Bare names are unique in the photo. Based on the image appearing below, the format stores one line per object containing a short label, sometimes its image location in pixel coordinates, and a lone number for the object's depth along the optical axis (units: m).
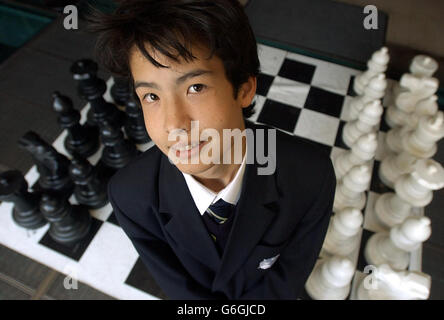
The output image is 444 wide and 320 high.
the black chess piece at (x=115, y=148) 1.21
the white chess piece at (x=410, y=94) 1.18
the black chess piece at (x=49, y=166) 1.07
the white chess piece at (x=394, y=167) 1.15
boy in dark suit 0.52
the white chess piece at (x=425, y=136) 1.02
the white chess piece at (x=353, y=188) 1.00
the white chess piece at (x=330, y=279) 0.86
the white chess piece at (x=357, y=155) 1.06
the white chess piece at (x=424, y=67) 1.25
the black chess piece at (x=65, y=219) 1.05
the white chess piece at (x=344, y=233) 0.93
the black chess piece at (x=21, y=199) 0.98
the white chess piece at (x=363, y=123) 1.11
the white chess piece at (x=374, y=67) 1.24
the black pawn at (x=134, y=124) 1.33
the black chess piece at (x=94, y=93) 1.22
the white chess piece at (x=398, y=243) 0.87
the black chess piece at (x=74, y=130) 1.15
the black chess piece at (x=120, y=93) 1.41
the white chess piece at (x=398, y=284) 0.79
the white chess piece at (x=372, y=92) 1.17
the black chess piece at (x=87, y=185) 1.10
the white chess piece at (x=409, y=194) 0.93
